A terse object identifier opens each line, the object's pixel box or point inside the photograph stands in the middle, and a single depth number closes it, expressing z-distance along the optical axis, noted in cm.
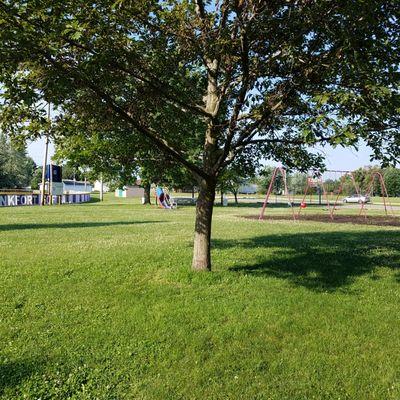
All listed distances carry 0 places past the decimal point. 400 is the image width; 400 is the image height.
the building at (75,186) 7252
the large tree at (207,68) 532
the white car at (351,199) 6530
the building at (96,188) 11734
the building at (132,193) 8912
